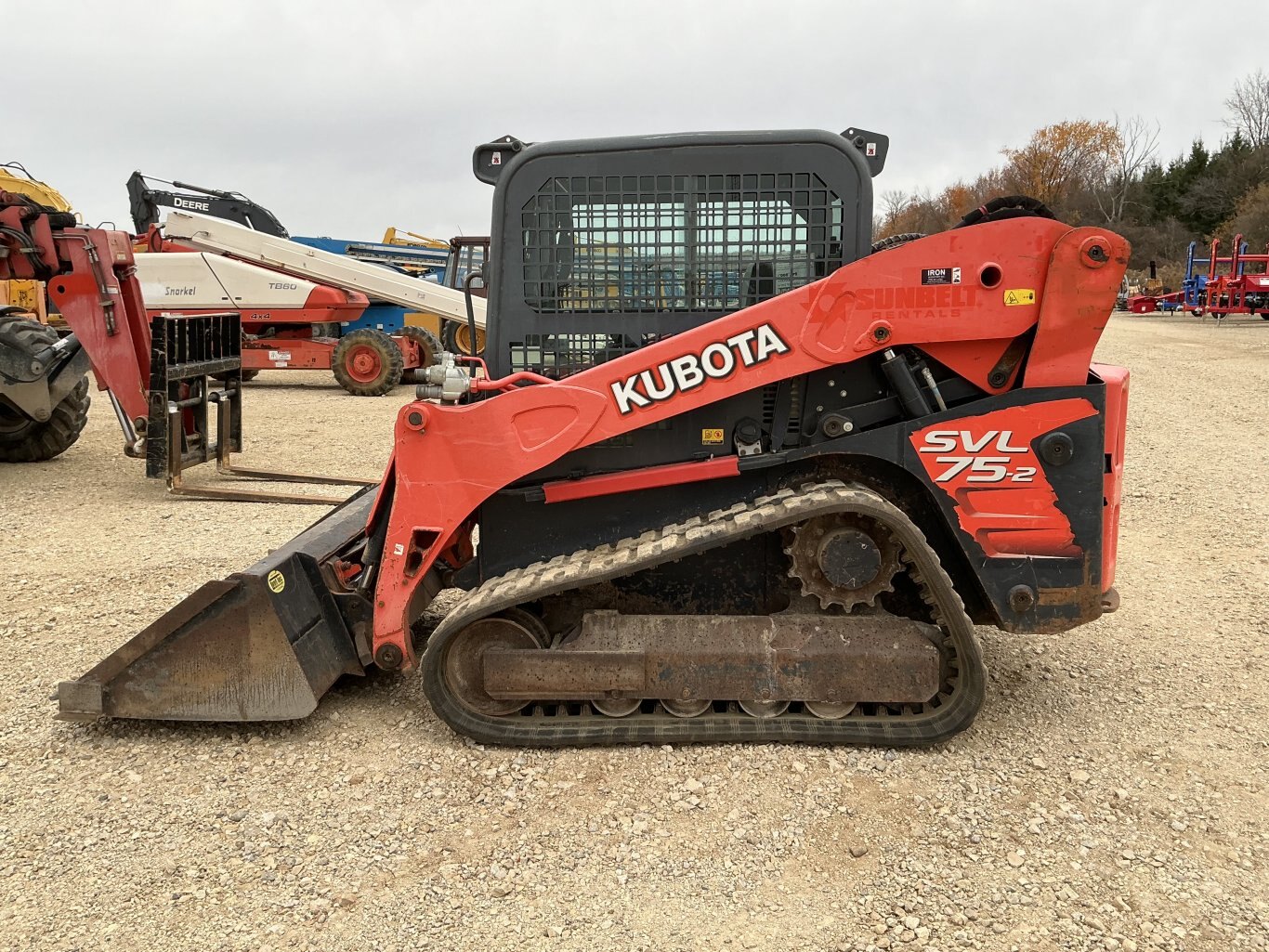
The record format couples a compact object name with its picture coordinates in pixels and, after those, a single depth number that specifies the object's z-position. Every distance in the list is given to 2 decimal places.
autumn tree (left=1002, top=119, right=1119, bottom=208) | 63.38
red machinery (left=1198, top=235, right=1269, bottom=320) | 27.64
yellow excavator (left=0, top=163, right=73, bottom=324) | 20.38
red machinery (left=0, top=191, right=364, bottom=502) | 8.16
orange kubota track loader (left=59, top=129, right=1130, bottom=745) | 3.66
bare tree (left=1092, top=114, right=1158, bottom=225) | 58.94
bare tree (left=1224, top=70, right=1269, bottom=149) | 54.88
